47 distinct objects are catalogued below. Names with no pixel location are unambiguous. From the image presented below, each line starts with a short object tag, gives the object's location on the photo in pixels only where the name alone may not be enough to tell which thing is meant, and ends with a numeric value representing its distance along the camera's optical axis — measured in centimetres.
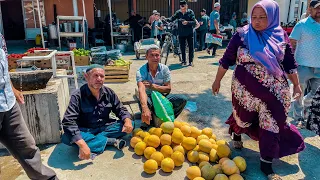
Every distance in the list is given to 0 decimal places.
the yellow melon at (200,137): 345
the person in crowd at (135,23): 1257
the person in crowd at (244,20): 1405
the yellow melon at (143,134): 358
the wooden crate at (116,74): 687
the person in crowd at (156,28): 1122
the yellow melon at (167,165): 306
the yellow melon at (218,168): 292
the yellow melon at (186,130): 354
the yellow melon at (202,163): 303
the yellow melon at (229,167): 289
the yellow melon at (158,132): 353
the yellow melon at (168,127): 348
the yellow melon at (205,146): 330
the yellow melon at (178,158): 315
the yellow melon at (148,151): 331
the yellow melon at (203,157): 321
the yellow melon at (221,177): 277
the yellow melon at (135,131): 372
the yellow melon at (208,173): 287
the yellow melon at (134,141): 353
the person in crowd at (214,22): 1058
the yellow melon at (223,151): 321
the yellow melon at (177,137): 338
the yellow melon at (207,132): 358
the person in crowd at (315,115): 331
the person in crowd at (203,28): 1165
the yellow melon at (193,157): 324
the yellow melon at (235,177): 280
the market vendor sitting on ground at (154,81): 389
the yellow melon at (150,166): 304
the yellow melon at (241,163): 305
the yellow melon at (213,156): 325
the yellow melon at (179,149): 329
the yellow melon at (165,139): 340
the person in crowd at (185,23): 824
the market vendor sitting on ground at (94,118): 325
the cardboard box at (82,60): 727
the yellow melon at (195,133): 357
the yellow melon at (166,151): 327
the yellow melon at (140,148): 340
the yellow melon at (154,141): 340
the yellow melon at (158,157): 316
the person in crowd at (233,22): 1455
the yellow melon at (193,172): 289
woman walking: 285
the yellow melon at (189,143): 335
